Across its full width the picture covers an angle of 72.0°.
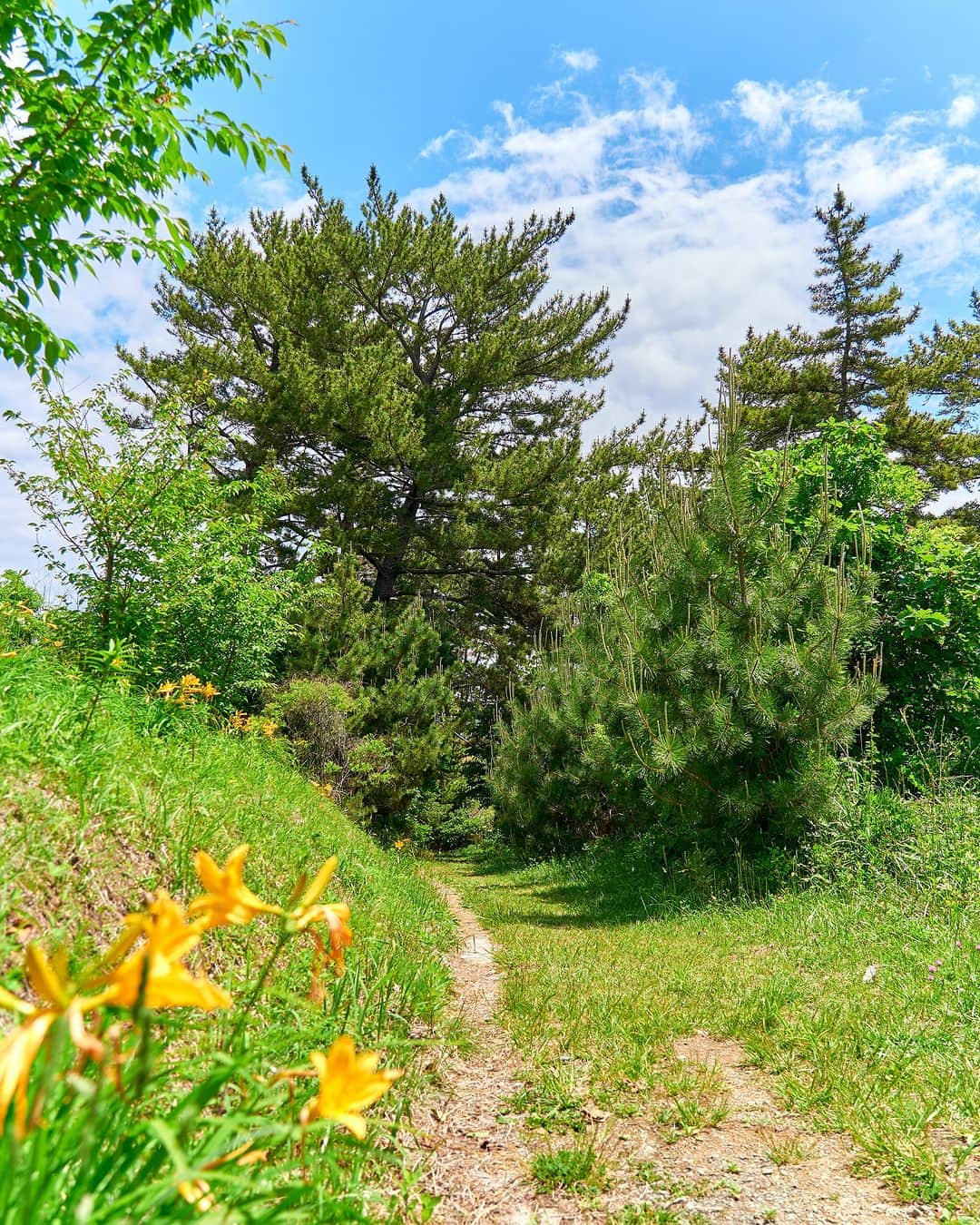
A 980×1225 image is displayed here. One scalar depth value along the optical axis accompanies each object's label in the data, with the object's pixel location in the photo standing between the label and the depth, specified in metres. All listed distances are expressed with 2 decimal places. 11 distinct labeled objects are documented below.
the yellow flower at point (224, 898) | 0.95
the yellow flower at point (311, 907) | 1.11
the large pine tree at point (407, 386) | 15.43
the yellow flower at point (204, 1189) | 0.97
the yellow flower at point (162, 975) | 0.81
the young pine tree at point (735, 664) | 6.80
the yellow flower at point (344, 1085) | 0.94
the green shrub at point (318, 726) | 12.48
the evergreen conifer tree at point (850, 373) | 20.00
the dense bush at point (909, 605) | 7.96
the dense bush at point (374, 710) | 12.84
